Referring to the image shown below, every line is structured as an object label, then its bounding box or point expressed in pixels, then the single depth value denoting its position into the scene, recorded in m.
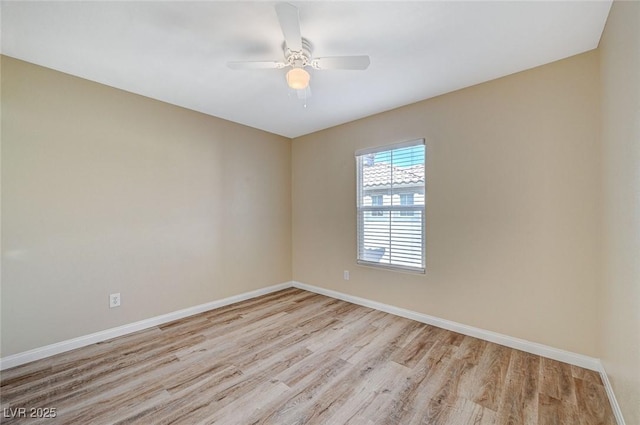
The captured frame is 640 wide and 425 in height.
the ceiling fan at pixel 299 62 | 1.71
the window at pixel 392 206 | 2.95
